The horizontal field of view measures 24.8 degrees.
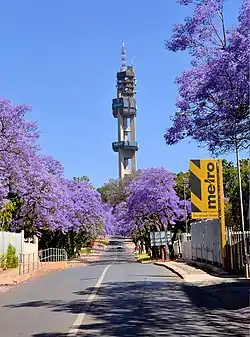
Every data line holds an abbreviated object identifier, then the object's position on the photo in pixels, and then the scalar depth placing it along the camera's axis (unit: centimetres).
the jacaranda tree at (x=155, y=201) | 4900
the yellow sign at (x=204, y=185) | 2750
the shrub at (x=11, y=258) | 3285
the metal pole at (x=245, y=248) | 2102
